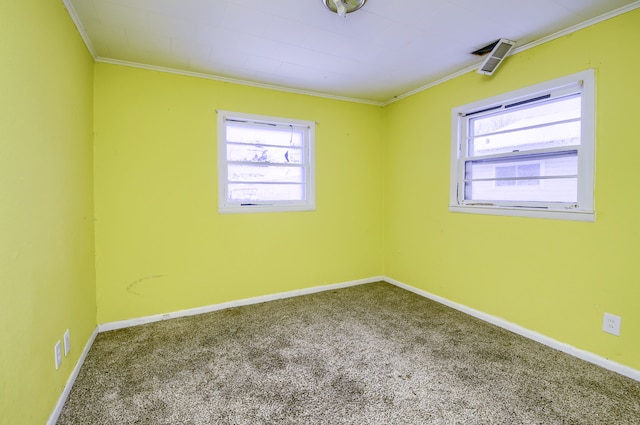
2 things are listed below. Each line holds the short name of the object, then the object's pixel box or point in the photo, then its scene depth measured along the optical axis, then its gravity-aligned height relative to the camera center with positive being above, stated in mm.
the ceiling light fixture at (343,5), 1875 +1235
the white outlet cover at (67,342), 1816 -858
